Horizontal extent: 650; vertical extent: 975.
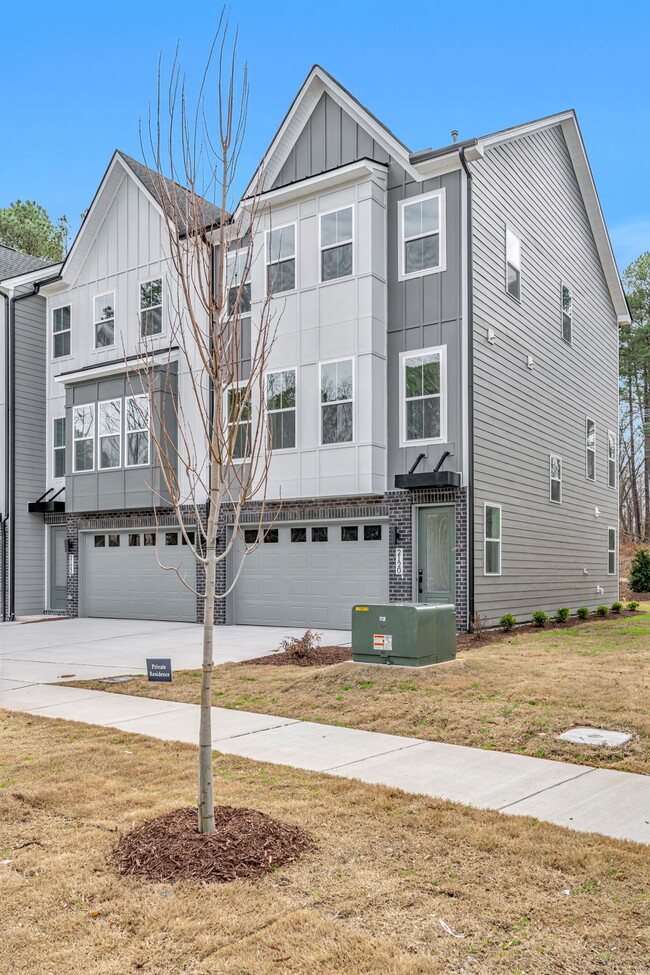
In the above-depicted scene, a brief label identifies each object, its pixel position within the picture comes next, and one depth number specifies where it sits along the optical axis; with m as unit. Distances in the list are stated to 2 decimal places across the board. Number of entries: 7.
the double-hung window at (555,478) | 19.38
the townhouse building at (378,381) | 15.76
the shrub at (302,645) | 12.27
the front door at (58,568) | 22.64
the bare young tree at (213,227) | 4.72
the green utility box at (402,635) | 9.88
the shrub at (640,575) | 27.70
